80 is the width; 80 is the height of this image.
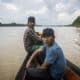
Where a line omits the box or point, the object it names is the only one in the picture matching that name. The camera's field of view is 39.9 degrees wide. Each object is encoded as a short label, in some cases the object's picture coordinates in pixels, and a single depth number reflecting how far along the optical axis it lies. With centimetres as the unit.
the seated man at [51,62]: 170
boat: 190
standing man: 246
